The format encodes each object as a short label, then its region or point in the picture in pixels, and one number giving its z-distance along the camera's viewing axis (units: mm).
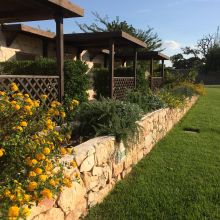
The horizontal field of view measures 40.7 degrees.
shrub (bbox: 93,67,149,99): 10516
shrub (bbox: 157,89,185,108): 9291
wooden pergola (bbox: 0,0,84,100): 5406
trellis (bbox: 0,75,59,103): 5395
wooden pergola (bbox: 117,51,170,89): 15188
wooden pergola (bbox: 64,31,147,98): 8742
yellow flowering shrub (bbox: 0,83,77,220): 2256
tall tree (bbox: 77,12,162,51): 31172
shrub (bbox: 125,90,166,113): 7901
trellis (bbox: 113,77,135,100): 9727
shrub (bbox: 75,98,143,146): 4715
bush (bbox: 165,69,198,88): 18141
